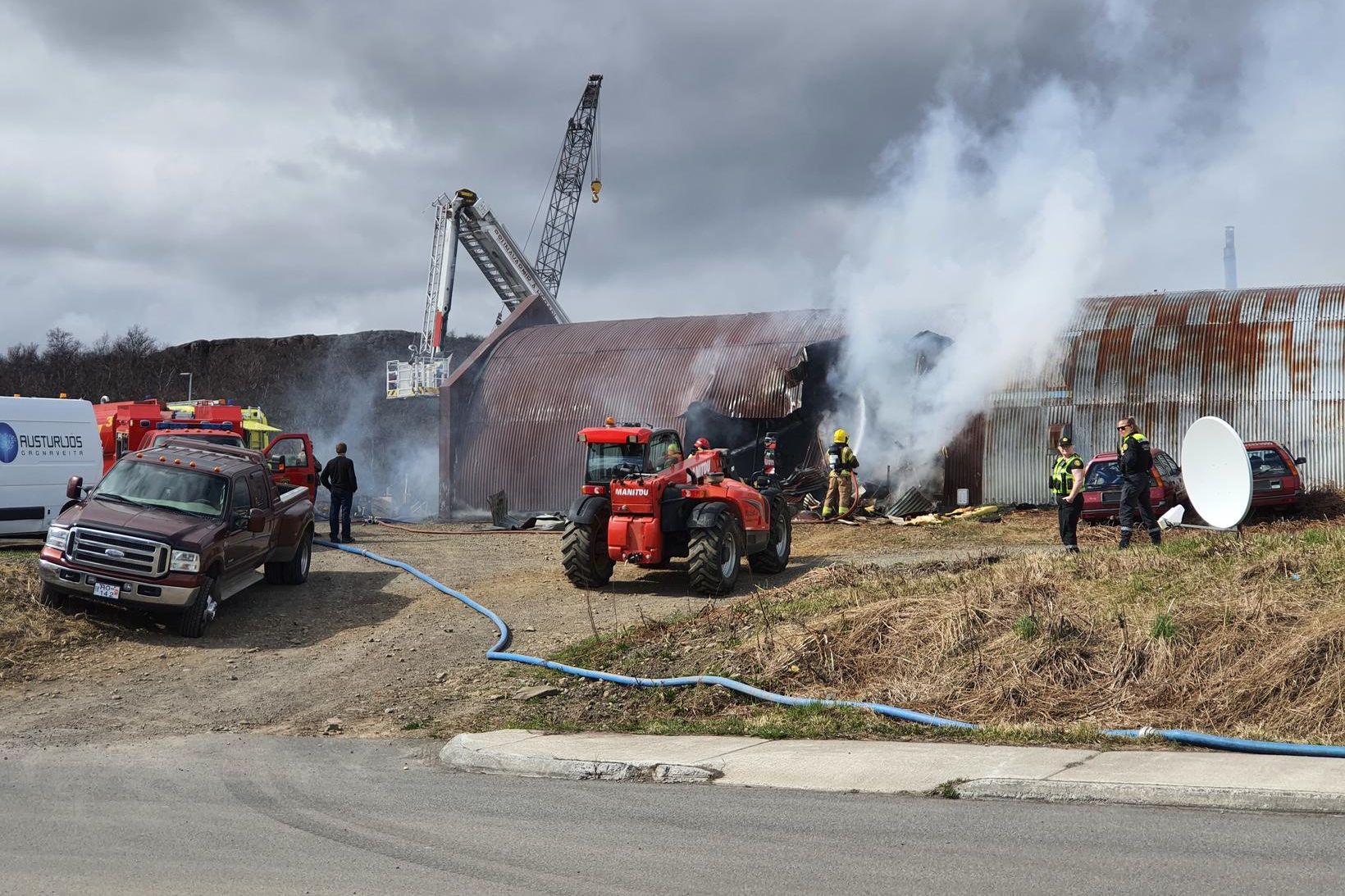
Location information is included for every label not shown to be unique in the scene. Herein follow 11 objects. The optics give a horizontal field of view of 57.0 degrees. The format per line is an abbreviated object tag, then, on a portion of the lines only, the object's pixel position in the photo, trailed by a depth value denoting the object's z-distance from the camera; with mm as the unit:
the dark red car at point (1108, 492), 22438
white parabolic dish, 14664
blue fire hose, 7723
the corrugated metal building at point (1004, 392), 27719
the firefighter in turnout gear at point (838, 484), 26234
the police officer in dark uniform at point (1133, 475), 16672
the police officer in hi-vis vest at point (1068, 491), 17297
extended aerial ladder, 47781
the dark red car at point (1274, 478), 23734
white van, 19516
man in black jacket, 22828
